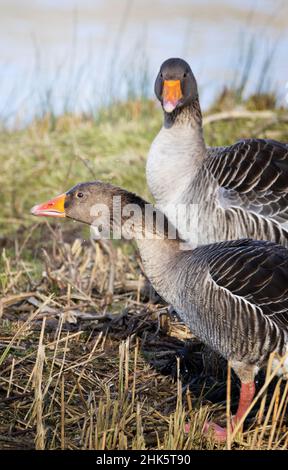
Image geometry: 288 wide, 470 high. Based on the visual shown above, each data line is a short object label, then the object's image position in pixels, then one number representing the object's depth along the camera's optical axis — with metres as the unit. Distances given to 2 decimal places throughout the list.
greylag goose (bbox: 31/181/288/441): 10.78
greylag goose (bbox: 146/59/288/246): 15.23
